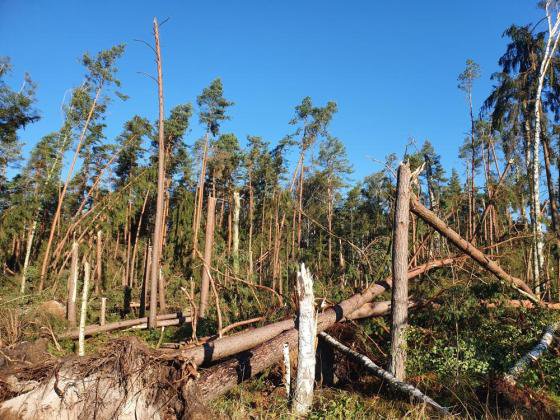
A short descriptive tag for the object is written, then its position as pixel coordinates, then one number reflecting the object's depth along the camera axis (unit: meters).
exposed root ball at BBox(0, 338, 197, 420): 4.08
